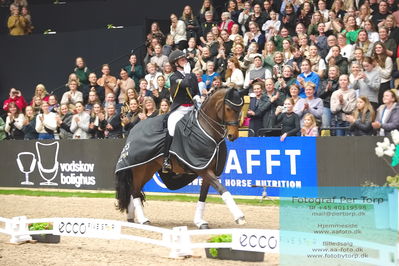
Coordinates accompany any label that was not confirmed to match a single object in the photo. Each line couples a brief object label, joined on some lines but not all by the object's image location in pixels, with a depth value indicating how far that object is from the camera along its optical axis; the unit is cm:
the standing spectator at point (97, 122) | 1884
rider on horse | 1179
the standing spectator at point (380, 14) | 1712
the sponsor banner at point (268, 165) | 1470
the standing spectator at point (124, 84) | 2014
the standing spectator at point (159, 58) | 2016
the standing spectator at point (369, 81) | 1534
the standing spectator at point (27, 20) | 2495
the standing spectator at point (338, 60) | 1620
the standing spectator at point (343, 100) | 1511
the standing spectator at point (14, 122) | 2097
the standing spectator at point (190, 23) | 2078
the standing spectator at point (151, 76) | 1945
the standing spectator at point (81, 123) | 1920
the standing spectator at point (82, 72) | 2142
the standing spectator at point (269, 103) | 1617
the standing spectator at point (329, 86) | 1588
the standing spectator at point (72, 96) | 2069
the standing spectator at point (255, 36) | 1870
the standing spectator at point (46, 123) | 2002
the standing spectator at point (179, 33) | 2064
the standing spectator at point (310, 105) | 1541
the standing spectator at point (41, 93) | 2136
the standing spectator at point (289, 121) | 1524
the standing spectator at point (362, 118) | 1407
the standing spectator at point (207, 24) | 2072
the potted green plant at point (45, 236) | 1090
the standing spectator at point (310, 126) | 1491
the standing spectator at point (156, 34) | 2100
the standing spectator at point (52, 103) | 2089
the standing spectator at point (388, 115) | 1366
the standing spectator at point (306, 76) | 1616
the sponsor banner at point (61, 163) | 1852
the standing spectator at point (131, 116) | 1753
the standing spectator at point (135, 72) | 2080
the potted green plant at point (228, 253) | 890
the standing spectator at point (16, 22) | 2475
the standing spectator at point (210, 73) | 1808
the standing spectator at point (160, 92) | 1830
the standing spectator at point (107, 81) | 2053
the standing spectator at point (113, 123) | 1838
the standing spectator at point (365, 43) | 1609
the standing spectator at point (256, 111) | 1627
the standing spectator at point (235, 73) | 1739
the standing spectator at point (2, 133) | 2152
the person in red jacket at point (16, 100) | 2184
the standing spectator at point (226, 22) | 1983
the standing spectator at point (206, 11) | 2081
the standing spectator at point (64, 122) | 1980
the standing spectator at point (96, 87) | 2070
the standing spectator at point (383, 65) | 1548
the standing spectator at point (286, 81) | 1645
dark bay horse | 1116
